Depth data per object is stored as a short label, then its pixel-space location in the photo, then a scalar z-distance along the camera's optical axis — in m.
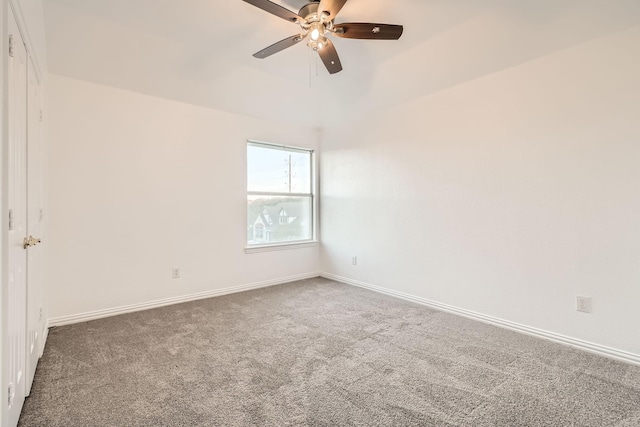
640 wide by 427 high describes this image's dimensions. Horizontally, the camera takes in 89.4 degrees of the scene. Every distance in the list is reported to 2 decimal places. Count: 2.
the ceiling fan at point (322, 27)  2.11
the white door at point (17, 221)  1.46
